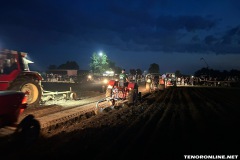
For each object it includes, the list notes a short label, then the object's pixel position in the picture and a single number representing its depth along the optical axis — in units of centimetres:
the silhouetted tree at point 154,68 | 12850
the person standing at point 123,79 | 1479
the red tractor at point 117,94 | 1423
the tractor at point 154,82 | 2652
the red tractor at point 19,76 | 1091
